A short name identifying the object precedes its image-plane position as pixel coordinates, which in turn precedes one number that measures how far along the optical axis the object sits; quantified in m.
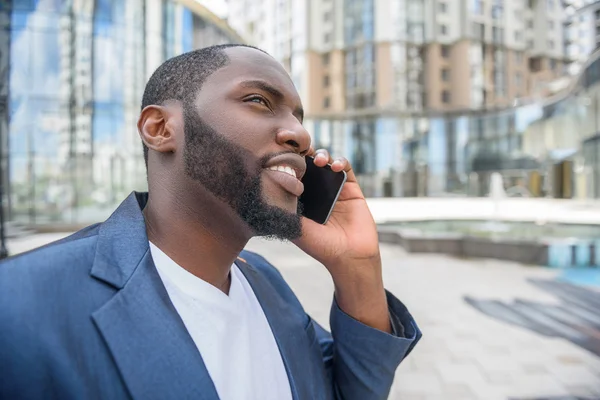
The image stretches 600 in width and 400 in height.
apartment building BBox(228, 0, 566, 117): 43.41
